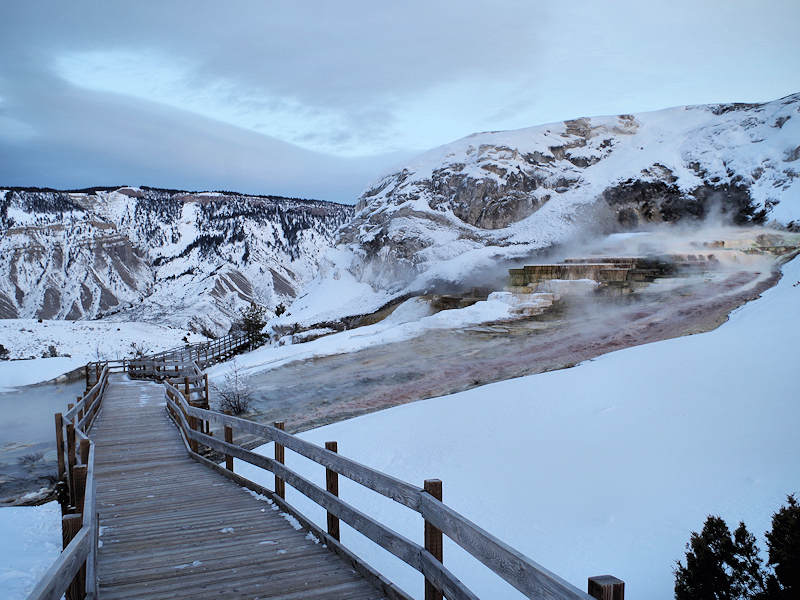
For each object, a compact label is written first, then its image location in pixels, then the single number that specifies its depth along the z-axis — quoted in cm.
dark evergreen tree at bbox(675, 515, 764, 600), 362
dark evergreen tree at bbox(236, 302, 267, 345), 3913
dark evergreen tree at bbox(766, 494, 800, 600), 326
